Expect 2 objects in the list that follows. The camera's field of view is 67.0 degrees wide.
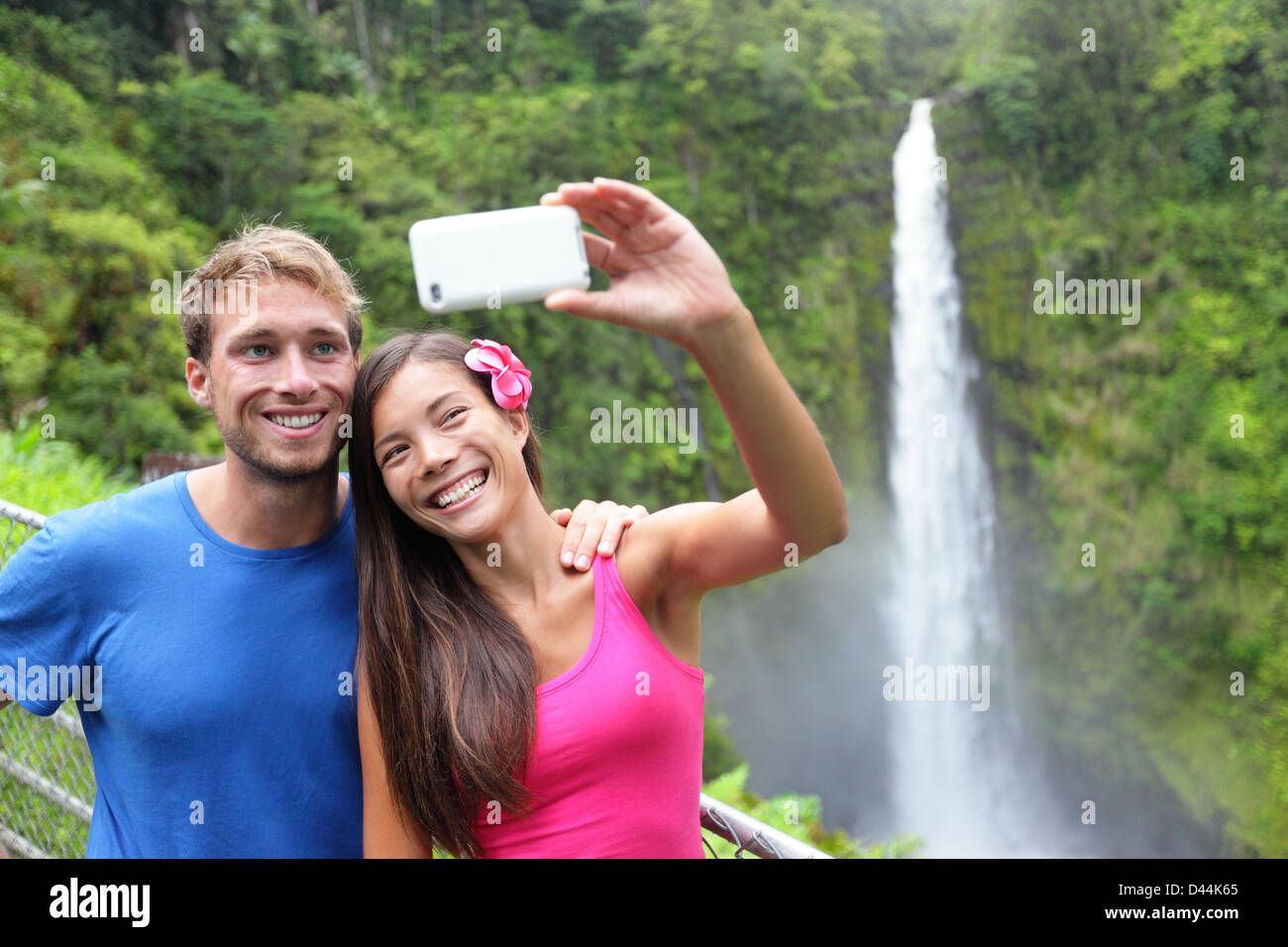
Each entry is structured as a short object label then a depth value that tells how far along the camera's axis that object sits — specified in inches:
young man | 68.0
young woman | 60.9
